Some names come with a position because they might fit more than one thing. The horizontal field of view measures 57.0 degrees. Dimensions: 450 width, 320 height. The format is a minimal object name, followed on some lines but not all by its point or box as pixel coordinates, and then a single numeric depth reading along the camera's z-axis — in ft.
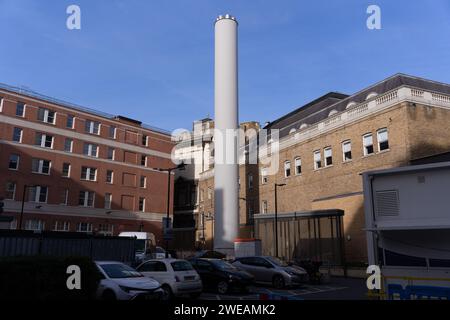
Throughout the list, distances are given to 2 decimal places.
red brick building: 171.42
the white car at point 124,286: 42.47
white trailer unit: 25.95
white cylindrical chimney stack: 142.92
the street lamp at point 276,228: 115.50
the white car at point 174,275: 52.54
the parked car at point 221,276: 61.26
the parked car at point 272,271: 69.21
